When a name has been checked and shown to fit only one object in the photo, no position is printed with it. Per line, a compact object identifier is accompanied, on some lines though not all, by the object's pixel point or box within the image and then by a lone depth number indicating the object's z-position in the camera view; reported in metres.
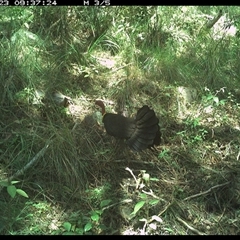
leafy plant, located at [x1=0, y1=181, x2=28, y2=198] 2.30
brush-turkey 2.91
